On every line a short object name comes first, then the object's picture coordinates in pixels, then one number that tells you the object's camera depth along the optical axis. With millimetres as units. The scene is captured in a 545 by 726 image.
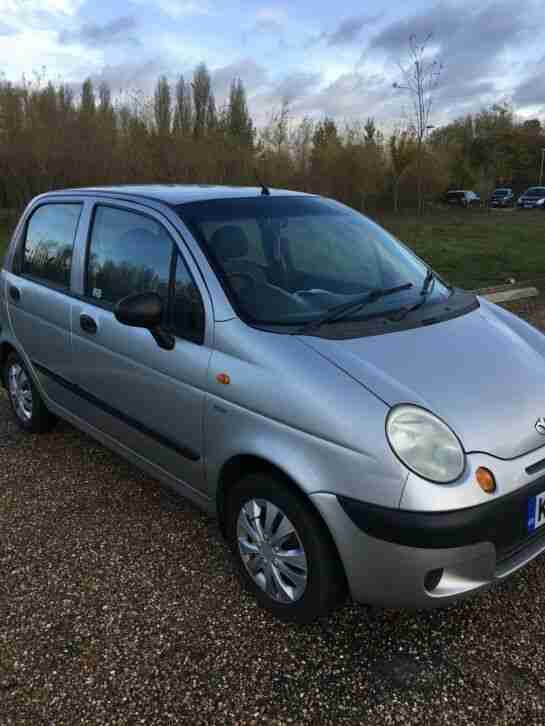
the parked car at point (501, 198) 46812
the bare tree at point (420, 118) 21609
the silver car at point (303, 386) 2145
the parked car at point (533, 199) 41062
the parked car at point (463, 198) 44250
